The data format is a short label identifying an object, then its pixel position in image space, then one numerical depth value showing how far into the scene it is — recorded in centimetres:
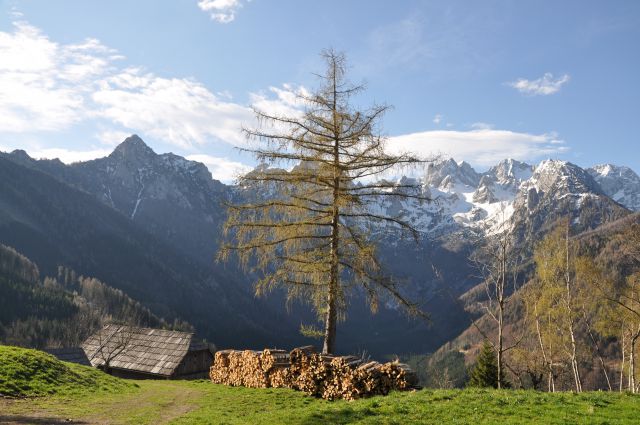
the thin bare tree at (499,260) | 2416
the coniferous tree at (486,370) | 5209
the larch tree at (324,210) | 2209
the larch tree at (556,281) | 3734
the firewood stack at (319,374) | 2012
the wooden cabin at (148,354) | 4556
